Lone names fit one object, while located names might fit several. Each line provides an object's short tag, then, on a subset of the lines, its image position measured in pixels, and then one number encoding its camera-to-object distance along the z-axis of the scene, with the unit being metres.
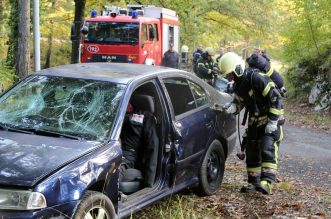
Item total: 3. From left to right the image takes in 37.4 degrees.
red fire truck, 14.55
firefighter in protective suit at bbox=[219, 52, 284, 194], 5.95
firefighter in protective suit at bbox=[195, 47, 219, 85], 13.30
